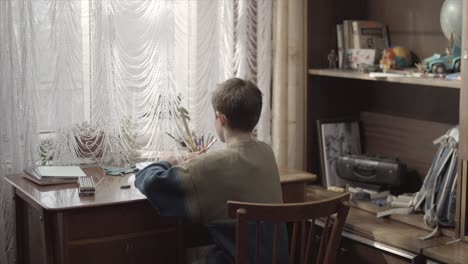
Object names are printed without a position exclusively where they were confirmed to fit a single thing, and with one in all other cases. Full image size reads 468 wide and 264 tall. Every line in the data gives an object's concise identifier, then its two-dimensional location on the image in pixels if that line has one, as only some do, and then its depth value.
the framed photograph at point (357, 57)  3.27
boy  2.34
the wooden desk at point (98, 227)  2.46
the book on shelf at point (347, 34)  3.39
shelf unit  3.21
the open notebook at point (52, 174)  2.75
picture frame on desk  3.45
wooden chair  2.15
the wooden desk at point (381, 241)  2.63
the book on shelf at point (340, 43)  3.40
